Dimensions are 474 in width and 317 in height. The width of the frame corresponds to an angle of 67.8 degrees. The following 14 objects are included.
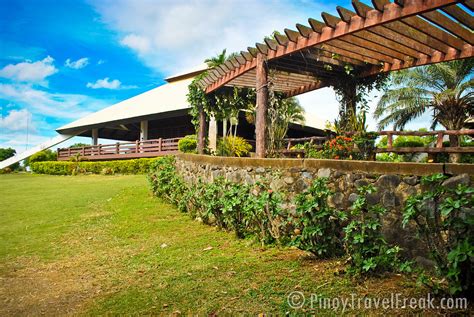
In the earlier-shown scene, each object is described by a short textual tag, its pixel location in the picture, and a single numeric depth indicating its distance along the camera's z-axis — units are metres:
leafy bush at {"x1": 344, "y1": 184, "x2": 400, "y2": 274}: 3.40
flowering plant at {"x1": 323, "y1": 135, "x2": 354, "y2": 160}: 7.24
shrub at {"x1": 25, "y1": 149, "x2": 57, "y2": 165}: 24.98
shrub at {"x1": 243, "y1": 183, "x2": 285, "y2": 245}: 4.83
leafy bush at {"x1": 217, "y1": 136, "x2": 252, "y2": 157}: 10.14
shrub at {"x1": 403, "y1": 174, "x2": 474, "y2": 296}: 2.73
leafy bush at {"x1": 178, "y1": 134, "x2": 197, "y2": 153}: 15.34
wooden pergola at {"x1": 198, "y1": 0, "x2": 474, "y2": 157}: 5.00
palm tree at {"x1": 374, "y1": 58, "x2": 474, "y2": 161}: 16.27
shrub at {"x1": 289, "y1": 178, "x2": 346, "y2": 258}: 3.95
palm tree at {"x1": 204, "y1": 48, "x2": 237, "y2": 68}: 17.50
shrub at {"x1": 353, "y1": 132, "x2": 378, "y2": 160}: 7.24
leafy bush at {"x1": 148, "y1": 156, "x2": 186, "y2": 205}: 8.15
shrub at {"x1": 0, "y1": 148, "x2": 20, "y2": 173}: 31.86
